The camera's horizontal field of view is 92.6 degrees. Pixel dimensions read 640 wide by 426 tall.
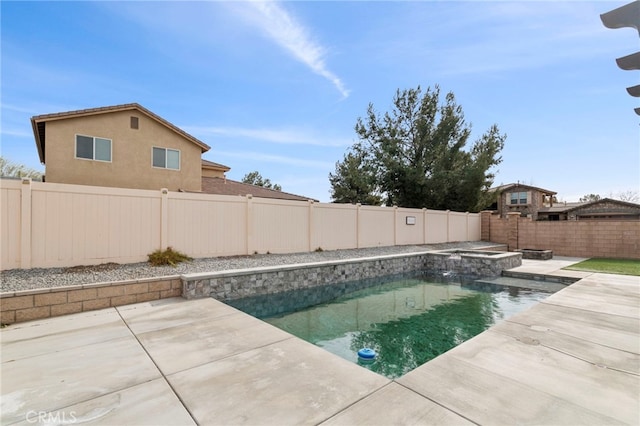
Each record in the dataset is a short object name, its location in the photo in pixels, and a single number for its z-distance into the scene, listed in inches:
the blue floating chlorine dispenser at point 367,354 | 155.7
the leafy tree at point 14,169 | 900.8
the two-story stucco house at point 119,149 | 448.8
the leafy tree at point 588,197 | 1915.5
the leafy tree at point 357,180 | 781.9
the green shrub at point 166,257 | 264.1
